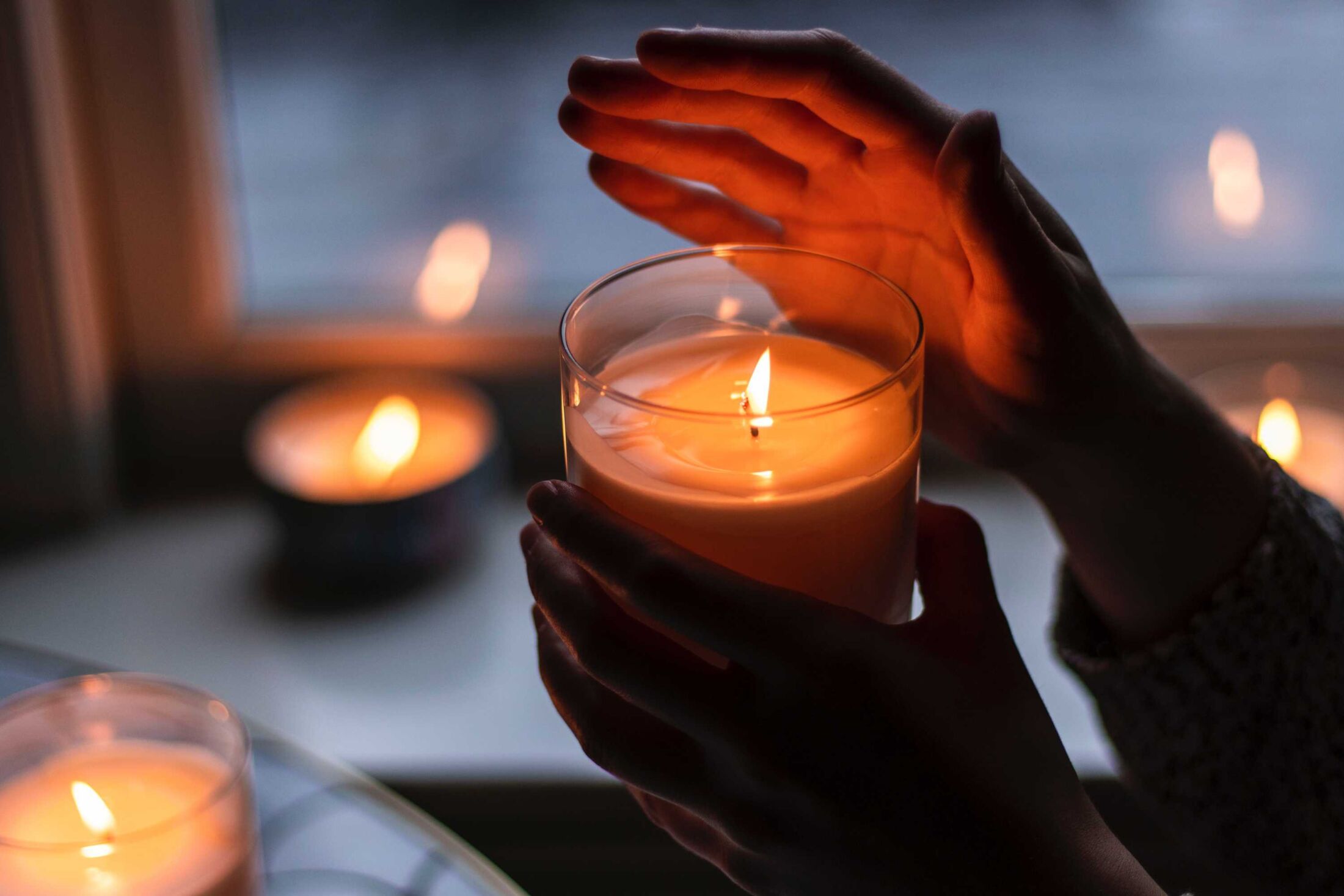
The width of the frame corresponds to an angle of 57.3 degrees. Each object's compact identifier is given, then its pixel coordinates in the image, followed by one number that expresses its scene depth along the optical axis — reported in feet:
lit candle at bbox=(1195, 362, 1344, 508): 4.36
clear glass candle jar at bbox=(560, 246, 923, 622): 1.75
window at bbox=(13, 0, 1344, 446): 4.72
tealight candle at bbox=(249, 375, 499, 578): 4.08
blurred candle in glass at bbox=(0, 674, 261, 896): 2.18
